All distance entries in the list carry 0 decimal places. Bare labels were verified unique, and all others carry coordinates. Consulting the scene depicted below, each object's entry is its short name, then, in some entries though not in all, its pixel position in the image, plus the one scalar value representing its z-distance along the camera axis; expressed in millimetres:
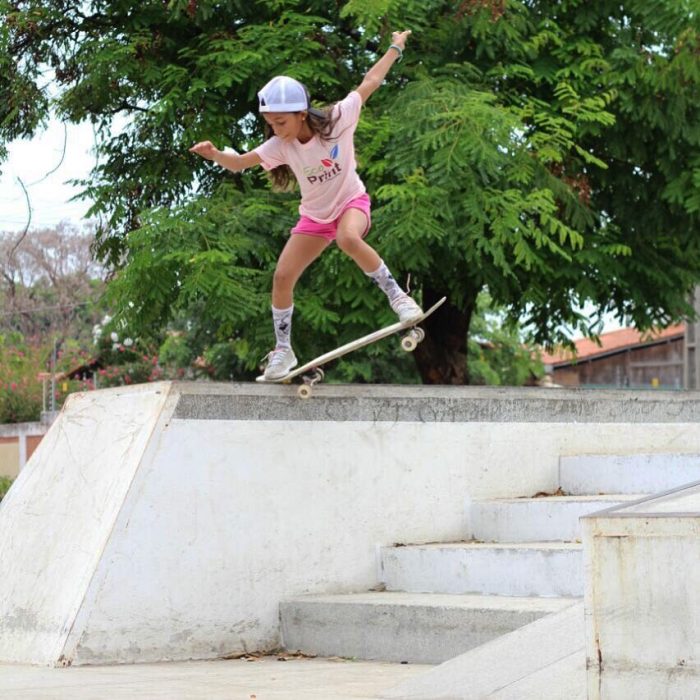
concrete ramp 6941
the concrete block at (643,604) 4453
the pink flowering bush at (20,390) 47062
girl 7344
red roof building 57344
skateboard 7988
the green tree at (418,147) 14422
